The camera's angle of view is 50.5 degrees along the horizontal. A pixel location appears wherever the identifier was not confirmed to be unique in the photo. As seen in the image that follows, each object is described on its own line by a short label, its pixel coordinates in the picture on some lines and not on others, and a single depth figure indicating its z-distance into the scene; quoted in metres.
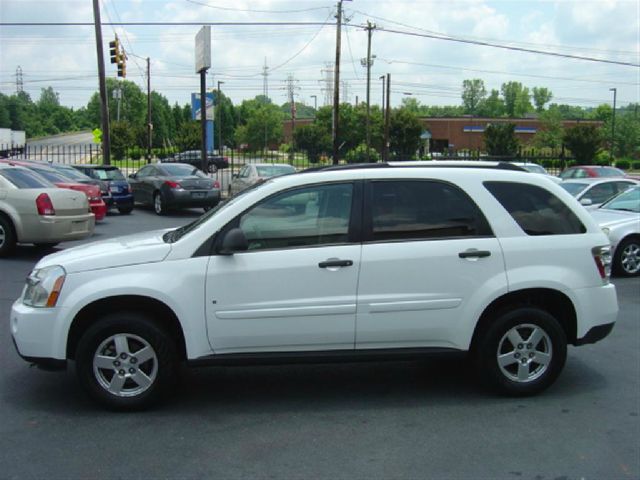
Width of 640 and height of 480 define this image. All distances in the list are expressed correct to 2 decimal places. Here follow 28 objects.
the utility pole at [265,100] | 89.44
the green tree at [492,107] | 158.25
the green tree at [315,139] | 76.25
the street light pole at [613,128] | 73.01
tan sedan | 11.77
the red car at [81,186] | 15.56
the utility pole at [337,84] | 34.28
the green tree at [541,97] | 167.75
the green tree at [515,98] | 158.50
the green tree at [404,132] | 67.12
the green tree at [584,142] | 51.38
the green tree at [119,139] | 65.75
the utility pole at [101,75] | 27.30
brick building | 87.25
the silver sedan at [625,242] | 10.87
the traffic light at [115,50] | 28.28
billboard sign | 28.81
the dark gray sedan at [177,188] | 21.06
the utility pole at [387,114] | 50.43
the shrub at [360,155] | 54.31
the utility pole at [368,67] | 51.88
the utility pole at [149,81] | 57.47
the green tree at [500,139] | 53.38
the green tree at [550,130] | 73.25
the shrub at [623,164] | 66.56
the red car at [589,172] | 24.81
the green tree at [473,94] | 164.62
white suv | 4.80
